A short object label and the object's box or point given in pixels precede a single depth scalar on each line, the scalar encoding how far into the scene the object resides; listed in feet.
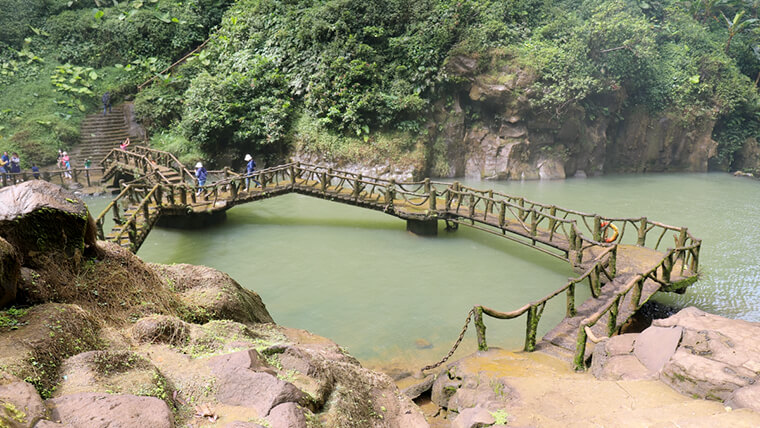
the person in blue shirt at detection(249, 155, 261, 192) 55.35
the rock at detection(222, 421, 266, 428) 10.66
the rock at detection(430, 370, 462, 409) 21.49
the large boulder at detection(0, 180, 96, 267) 14.12
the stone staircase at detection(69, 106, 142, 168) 73.56
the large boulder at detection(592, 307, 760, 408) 16.06
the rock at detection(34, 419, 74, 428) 8.63
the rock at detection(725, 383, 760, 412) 14.55
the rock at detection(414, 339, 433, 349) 29.37
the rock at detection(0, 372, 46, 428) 8.12
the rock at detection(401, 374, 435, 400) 22.73
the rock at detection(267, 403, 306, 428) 11.30
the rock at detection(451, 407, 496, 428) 16.28
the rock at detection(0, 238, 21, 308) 12.03
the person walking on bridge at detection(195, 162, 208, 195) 54.19
